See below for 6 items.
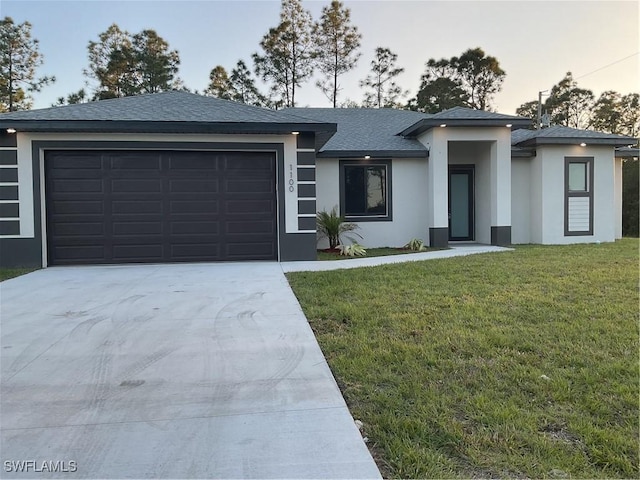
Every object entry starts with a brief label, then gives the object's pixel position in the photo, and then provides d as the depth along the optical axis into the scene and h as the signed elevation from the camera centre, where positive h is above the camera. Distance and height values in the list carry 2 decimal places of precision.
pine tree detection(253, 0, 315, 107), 25.78 +9.87
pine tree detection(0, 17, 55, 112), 23.69 +8.74
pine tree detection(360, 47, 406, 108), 28.39 +8.91
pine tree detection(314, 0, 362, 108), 26.06 +10.40
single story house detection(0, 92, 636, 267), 8.98 +0.99
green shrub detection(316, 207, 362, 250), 11.47 -0.11
